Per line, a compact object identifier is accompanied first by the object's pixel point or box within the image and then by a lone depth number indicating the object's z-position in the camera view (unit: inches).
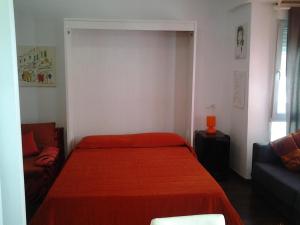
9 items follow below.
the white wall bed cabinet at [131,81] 170.7
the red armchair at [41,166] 133.6
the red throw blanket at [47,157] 136.6
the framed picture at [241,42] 159.9
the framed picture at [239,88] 162.4
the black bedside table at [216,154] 161.6
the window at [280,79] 157.6
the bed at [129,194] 98.3
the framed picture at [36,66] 164.4
